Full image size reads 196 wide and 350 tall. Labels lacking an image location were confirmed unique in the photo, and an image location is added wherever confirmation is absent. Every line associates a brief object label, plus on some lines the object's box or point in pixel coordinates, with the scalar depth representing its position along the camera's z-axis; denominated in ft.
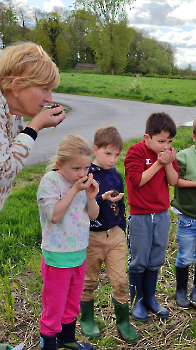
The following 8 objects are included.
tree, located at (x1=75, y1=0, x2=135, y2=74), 162.09
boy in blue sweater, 8.13
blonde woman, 5.71
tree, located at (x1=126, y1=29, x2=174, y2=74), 170.50
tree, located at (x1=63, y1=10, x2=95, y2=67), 175.83
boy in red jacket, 8.59
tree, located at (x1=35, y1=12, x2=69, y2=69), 136.98
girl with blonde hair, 6.71
